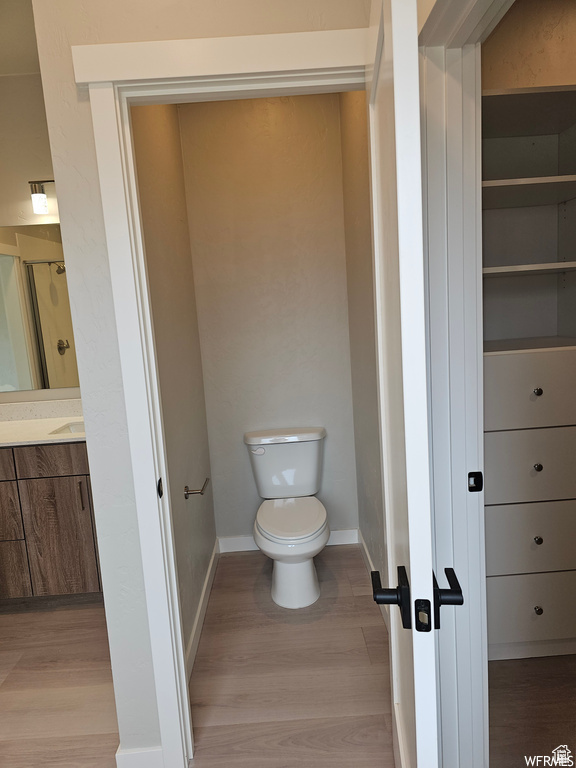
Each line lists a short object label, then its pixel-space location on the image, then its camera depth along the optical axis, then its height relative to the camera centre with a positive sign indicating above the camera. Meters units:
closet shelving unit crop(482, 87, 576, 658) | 1.87 -0.26
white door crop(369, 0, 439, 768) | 0.72 -0.03
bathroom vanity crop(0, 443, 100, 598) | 2.52 -0.91
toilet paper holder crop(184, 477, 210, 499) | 2.24 -0.72
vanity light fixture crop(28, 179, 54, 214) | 2.86 +0.71
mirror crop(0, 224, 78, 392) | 2.89 +0.10
